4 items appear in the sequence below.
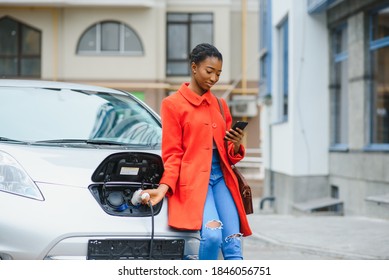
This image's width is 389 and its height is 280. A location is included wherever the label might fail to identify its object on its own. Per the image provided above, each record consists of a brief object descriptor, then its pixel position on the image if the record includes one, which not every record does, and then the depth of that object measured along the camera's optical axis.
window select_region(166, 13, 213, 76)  43.98
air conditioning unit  43.98
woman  7.25
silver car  7.12
